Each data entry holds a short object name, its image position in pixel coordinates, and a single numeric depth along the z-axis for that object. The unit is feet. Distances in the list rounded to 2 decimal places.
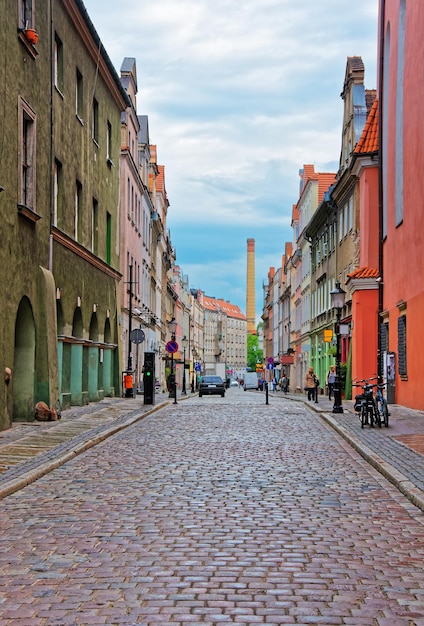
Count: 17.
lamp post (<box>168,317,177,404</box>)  127.71
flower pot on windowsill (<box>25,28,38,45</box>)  62.44
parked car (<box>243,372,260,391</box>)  296.71
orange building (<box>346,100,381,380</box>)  114.32
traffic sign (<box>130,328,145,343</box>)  107.86
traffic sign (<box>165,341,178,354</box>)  118.32
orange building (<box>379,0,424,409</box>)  82.79
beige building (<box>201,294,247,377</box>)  636.07
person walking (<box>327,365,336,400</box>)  129.04
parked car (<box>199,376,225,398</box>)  172.96
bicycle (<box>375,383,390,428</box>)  63.10
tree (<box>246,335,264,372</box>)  616.92
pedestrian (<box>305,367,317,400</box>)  129.70
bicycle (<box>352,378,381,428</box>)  63.16
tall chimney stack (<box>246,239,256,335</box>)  576.20
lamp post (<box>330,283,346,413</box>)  83.82
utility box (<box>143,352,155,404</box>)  102.22
